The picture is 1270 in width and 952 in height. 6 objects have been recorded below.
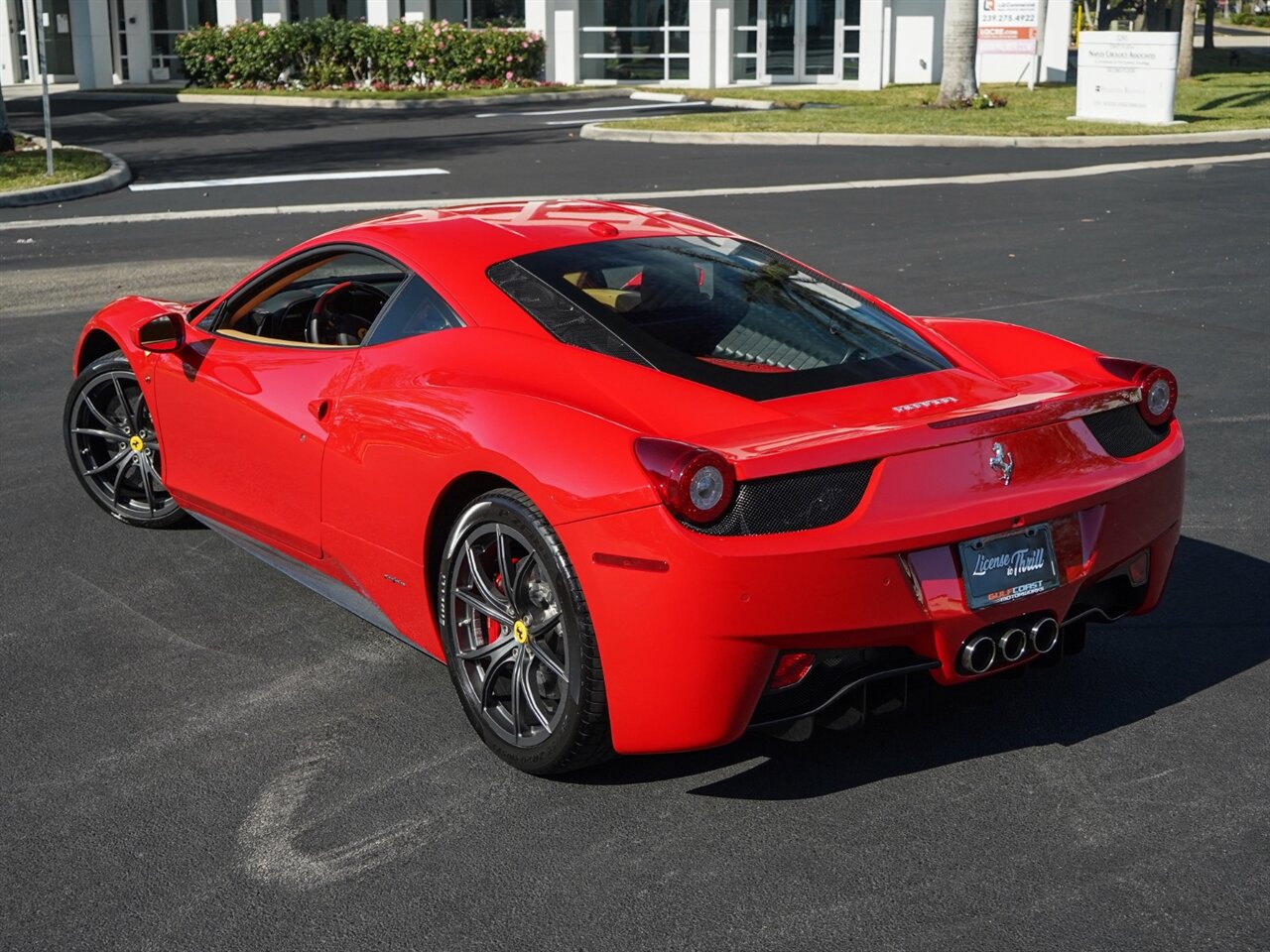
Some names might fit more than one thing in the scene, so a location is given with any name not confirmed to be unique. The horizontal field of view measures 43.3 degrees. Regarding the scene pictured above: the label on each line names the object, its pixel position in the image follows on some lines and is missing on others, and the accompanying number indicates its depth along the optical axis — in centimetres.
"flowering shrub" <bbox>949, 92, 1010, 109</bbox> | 2916
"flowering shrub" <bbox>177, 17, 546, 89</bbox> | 3934
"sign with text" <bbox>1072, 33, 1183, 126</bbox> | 2591
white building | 3934
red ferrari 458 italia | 389
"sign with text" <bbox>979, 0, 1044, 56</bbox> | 3703
